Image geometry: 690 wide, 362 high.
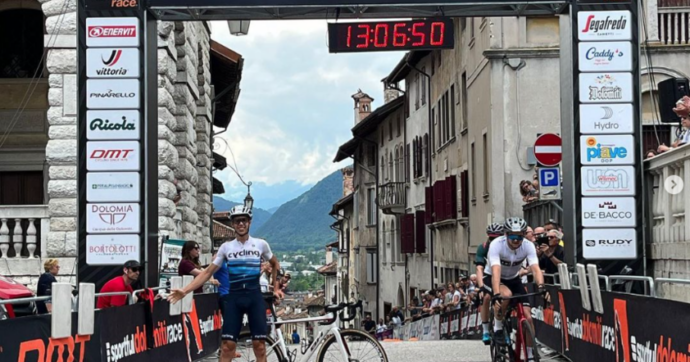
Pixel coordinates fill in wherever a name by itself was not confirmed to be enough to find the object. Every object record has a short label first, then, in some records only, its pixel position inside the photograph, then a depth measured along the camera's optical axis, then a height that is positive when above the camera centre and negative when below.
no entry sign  21.97 +1.84
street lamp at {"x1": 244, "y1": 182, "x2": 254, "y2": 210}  42.07 +2.16
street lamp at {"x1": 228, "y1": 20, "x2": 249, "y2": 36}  22.34 +4.05
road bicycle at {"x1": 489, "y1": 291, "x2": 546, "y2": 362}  13.71 -0.81
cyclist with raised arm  13.20 -0.22
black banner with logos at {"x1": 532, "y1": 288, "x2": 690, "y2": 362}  9.99 -0.68
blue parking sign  21.52 +1.35
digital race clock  18.66 +3.21
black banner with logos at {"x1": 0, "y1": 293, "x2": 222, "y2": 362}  10.26 -0.71
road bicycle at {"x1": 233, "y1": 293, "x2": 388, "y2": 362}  13.62 -0.86
